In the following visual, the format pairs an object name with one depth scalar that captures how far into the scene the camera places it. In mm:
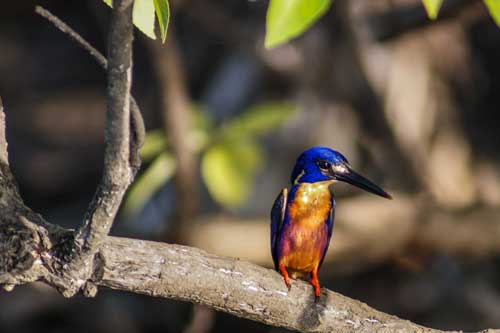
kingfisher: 6477
